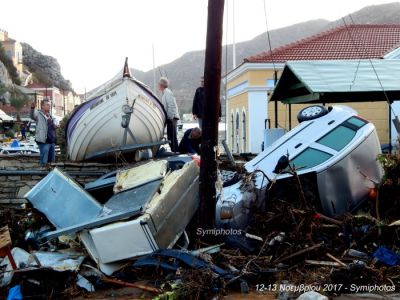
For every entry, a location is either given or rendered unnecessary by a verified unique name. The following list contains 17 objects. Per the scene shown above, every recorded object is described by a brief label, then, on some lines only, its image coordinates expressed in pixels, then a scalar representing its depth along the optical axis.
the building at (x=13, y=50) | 100.69
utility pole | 7.12
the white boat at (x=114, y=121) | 11.59
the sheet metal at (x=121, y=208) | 6.99
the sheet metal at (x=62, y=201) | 7.94
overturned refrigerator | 6.73
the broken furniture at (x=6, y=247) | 6.76
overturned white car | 7.89
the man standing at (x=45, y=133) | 11.71
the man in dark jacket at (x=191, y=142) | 11.59
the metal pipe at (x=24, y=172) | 10.22
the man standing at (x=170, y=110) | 12.73
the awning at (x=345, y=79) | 11.99
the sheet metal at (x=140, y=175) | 8.29
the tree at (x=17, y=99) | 79.69
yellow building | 24.42
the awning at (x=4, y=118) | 52.05
